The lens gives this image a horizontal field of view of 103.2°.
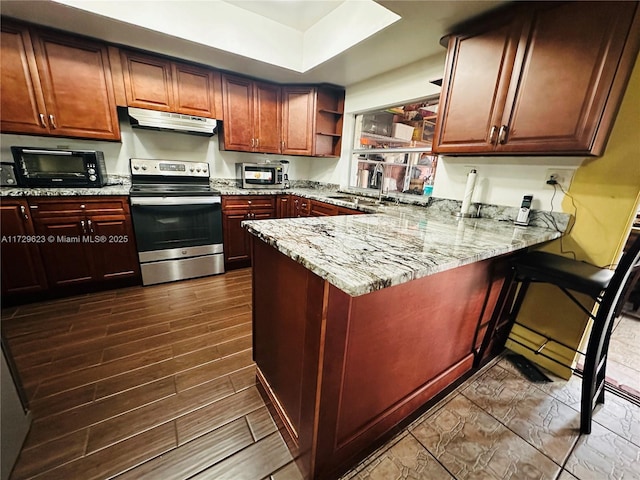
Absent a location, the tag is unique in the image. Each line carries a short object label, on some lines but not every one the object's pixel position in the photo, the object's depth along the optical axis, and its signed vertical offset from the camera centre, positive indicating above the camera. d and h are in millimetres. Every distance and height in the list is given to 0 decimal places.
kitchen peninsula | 833 -574
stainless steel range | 2475 -560
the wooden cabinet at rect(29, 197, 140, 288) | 2137 -706
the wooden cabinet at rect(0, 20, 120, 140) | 2059 +601
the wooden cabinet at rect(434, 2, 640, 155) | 1234 +600
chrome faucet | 3035 +81
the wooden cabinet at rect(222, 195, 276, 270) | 2955 -575
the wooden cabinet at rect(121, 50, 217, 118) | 2490 +796
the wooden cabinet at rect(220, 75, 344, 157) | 3043 +660
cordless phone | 1695 -161
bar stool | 1116 -445
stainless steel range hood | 2520 +427
